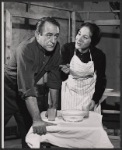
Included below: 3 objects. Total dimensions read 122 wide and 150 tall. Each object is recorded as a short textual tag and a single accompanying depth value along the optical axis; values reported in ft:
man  7.18
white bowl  7.02
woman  9.27
